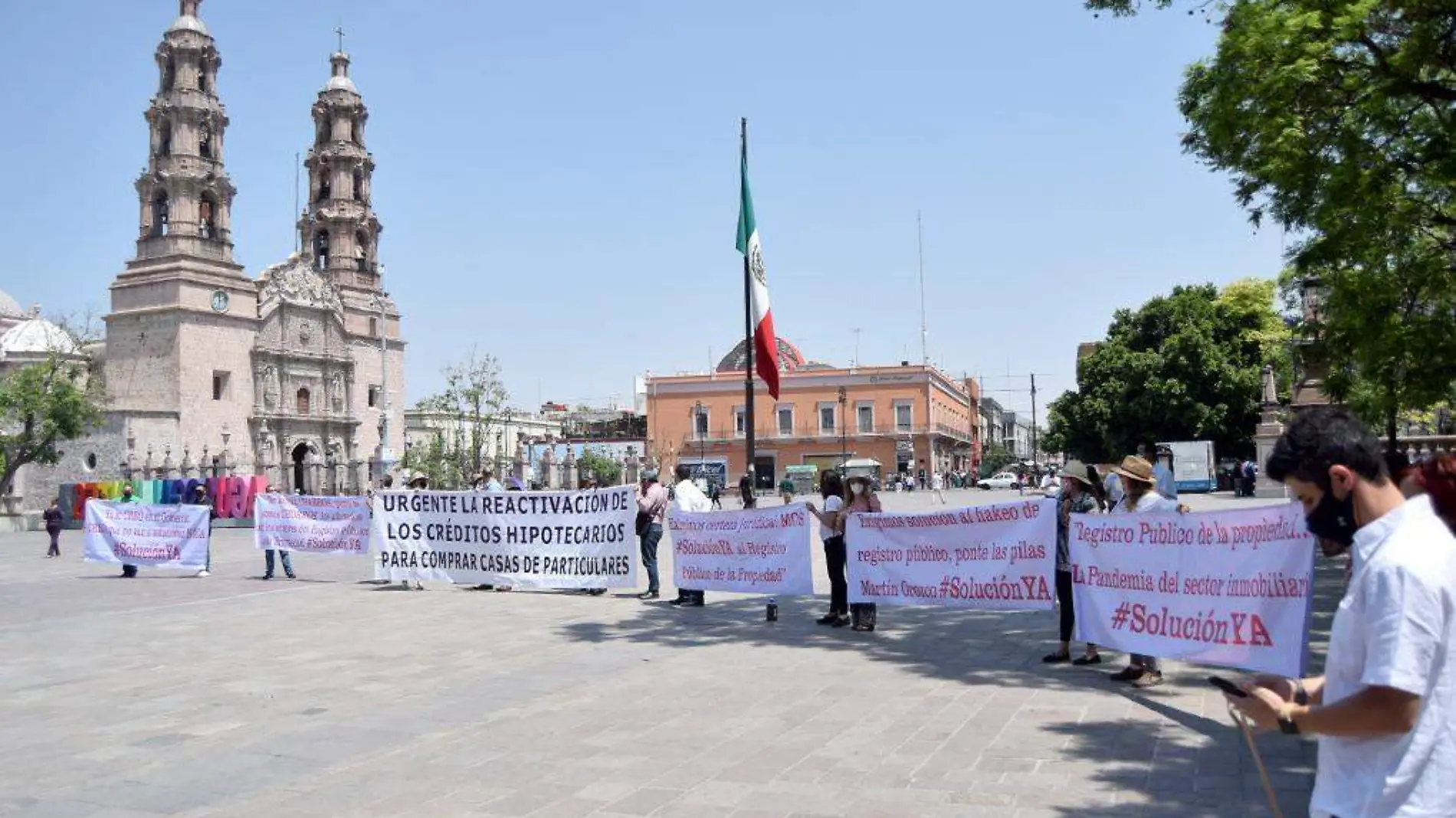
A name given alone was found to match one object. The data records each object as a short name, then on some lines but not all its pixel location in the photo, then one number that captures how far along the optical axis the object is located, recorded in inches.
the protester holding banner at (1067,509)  359.3
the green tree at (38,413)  1822.1
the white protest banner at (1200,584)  259.3
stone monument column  1454.8
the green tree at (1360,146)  429.7
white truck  1833.2
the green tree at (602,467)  2928.2
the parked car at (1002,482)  2721.5
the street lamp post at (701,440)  3051.2
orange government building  3184.1
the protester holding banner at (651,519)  562.3
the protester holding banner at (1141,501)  321.7
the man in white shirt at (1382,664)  91.2
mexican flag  567.2
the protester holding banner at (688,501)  530.2
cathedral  2361.0
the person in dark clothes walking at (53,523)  1019.9
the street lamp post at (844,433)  2942.9
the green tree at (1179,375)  2095.2
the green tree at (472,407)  2428.6
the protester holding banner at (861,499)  447.8
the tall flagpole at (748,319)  515.2
